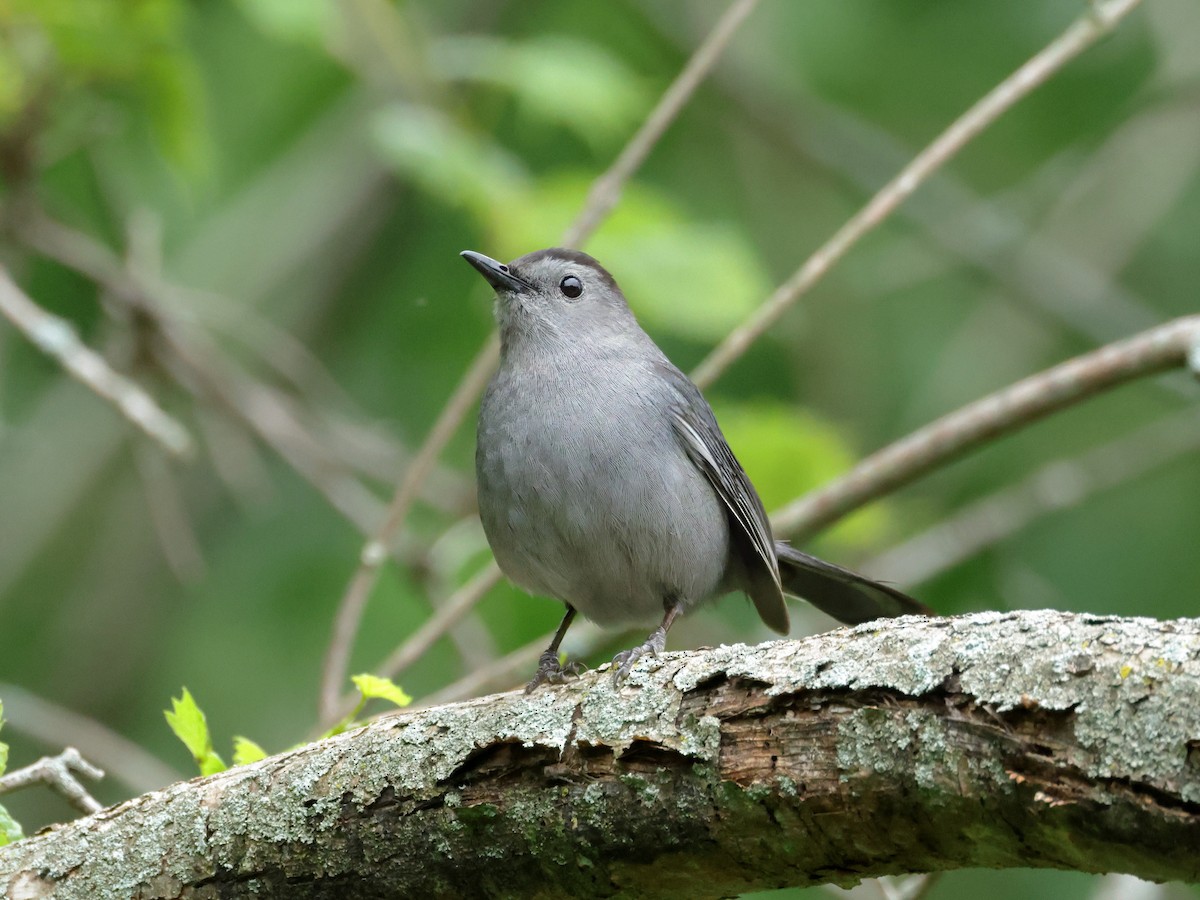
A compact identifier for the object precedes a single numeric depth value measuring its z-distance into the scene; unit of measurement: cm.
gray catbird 814
